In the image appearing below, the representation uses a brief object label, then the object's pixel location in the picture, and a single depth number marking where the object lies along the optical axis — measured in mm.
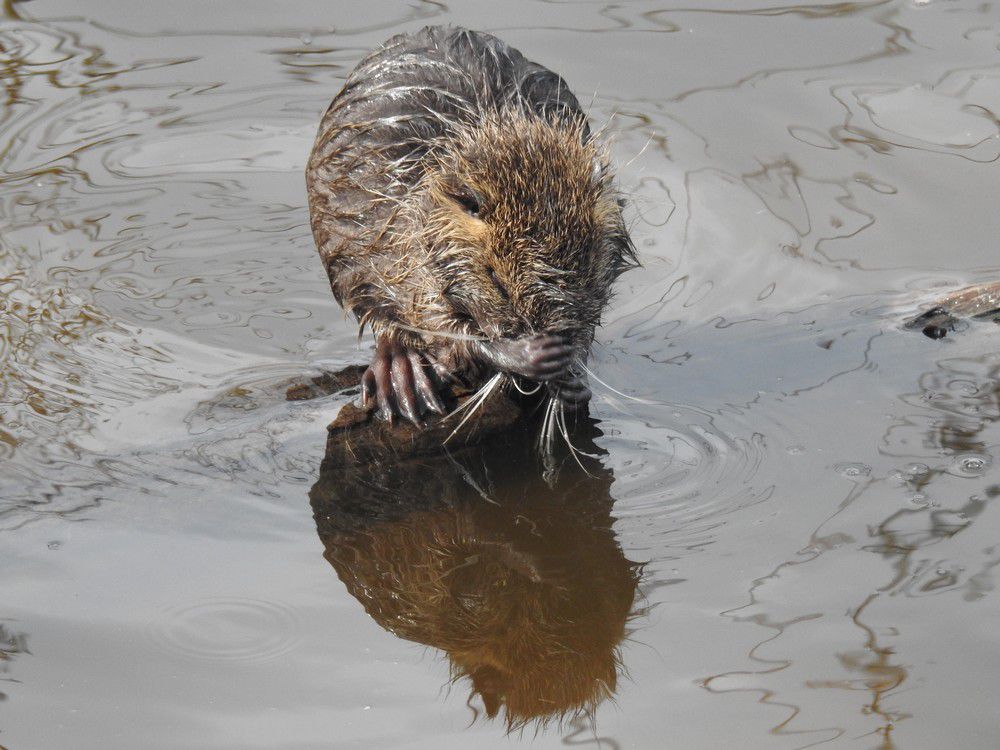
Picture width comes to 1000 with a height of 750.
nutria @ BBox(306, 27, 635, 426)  7645
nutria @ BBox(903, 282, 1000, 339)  8992
